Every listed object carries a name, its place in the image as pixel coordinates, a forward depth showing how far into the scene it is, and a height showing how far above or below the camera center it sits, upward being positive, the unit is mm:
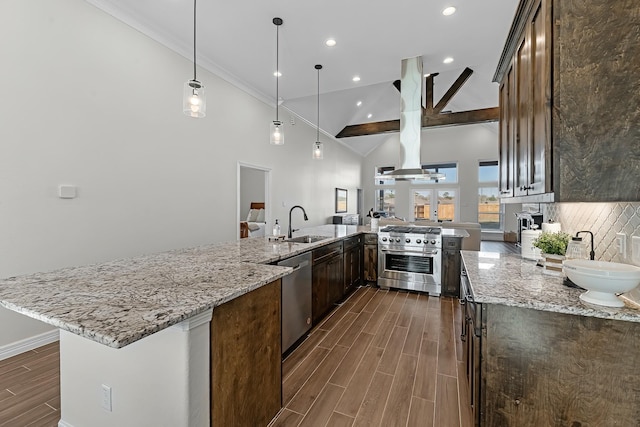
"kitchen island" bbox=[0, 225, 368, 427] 997 -490
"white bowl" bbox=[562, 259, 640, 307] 1111 -261
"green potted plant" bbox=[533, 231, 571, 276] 1707 -215
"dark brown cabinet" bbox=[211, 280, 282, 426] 1277 -742
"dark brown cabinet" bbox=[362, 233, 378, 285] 4395 -710
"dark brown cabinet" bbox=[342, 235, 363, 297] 3855 -717
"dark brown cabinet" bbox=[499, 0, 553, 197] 1357 +613
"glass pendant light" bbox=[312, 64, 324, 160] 4405 +1002
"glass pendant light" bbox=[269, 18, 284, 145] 3477 +994
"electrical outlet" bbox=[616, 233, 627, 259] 1396 -145
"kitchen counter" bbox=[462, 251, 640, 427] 1164 -641
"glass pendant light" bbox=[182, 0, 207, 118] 2373 +962
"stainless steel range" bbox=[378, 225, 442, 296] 3975 -661
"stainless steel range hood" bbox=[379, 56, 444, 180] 4395 +1304
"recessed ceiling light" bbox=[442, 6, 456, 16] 2986 +2172
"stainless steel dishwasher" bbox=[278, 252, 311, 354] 2396 -790
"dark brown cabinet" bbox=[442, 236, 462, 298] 3918 -715
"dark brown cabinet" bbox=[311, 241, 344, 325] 2973 -756
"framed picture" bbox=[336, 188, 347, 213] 8969 +442
